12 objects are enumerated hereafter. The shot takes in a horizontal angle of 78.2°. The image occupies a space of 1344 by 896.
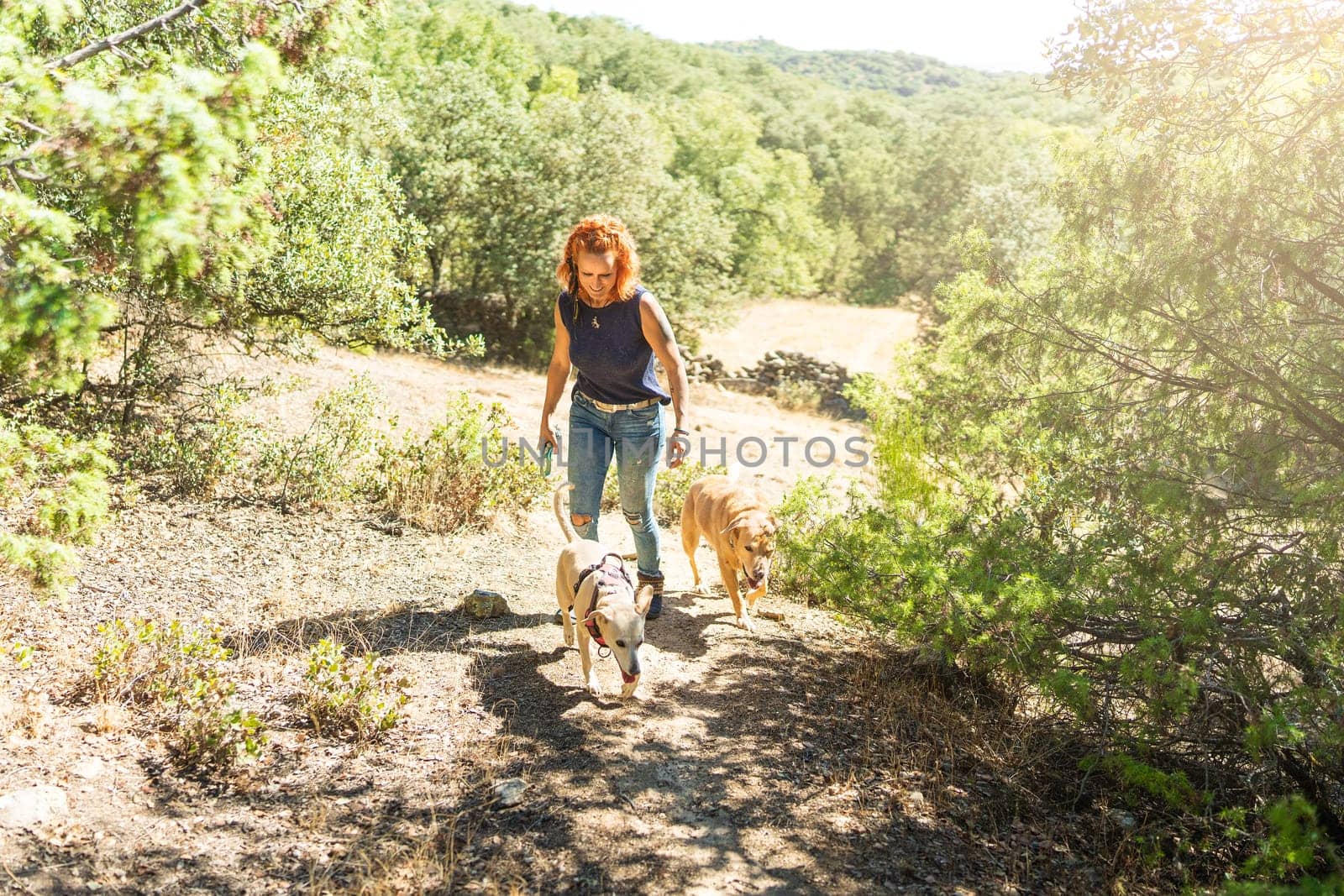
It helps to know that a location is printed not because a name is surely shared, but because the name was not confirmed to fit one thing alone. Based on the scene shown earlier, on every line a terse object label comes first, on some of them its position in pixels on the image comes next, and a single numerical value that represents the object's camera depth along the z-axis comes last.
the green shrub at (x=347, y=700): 3.85
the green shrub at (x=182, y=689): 3.55
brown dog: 5.25
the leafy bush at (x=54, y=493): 2.94
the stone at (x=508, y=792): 3.43
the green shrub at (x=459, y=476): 6.65
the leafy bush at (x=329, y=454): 6.55
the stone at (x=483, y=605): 5.14
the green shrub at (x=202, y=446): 6.35
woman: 4.32
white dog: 4.03
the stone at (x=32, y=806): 3.07
